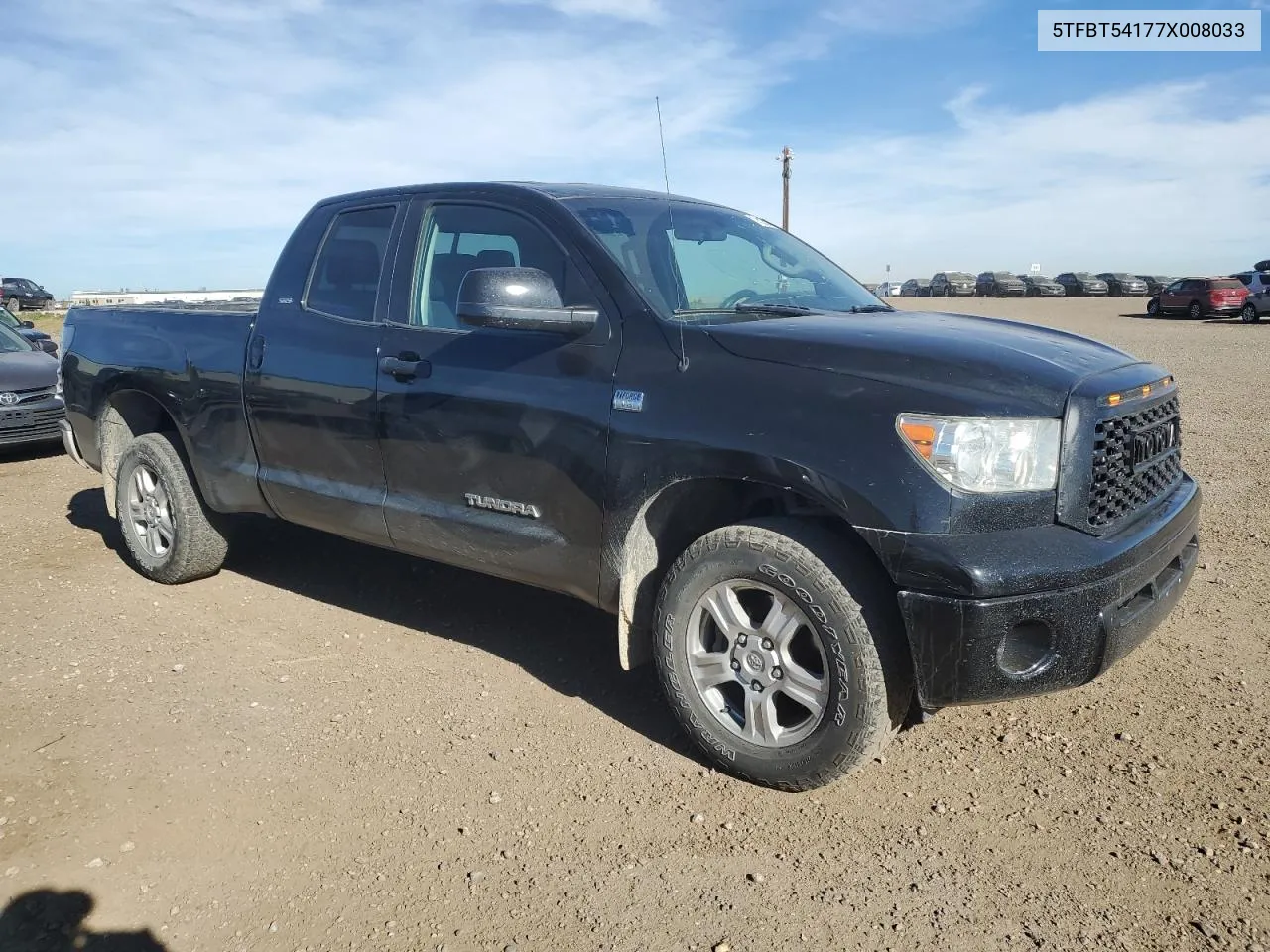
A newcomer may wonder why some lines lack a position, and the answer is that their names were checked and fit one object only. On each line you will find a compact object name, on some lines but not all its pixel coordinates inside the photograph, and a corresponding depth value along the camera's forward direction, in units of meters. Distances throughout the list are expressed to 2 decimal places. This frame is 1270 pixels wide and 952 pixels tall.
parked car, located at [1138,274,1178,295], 51.16
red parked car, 31.50
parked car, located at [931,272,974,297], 53.00
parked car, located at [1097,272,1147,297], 49.88
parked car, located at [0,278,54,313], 41.59
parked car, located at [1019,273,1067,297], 50.62
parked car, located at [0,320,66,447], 9.60
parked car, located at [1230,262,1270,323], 29.14
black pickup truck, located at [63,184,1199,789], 2.85
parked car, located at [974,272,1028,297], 50.91
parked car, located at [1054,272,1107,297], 49.84
